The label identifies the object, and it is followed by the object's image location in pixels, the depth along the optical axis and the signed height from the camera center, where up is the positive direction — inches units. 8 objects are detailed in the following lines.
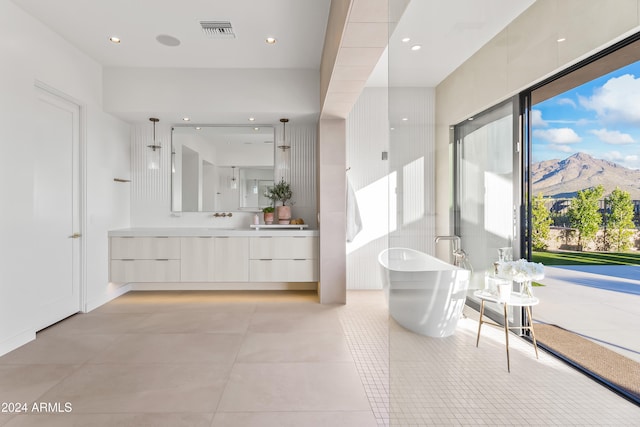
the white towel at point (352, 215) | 177.0 -1.7
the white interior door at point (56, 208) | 123.3 +1.7
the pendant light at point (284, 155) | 182.4 +31.0
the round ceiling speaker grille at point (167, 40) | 132.4 +69.2
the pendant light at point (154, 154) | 171.6 +31.4
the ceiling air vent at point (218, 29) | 123.2 +69.0
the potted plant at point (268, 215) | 181.9 -1.6
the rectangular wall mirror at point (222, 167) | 186.7 +25.2
